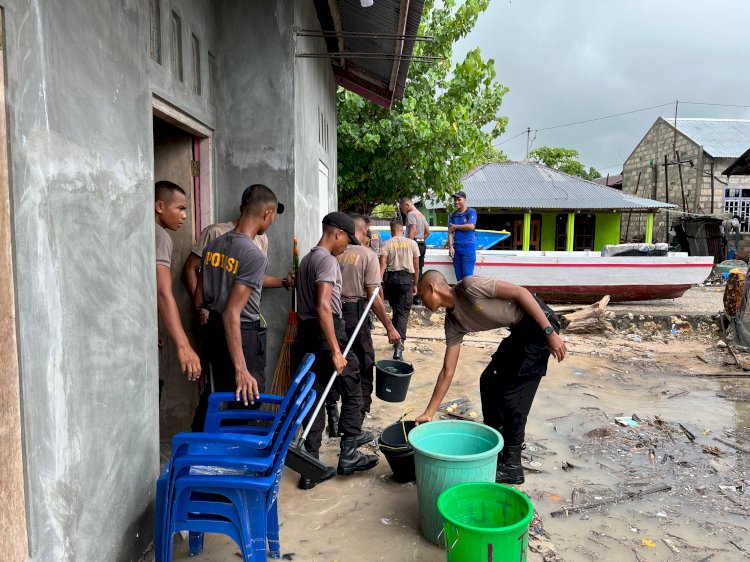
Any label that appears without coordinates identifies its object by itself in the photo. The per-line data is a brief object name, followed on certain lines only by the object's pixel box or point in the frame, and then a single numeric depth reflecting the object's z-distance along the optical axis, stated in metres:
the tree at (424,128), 11.15
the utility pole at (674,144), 26.32
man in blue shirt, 9.84
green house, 19.86
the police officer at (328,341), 3.84
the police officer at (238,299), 3.05
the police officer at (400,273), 7.95
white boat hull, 12.81
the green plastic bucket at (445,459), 3.02
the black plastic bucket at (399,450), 3.70
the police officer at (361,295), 4.77
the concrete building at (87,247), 1.88
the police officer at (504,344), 3.58
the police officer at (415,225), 9.62
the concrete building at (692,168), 24.05
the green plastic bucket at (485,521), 2.50
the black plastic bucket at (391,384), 5.05
